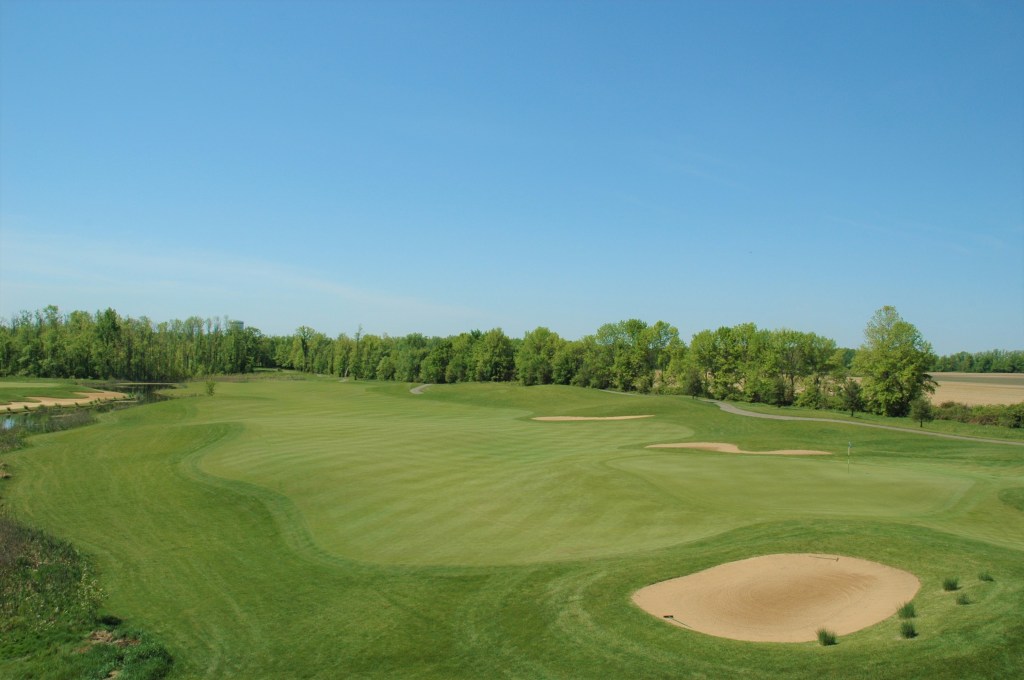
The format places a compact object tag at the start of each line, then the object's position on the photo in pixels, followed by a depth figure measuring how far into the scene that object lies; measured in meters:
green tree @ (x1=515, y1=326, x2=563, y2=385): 108.19
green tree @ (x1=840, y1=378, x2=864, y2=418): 66.50
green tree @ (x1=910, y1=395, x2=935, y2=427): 53.28
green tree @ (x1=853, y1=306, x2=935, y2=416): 61.84
